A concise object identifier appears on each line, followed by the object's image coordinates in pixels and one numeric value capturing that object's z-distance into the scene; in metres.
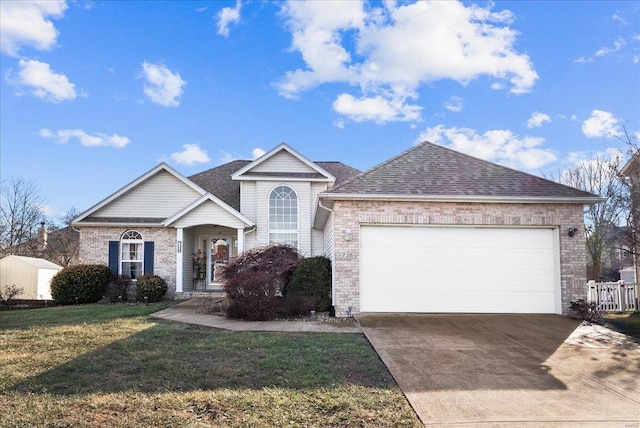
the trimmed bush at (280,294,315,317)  11.62
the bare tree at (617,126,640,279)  12.46
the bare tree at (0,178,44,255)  29.42
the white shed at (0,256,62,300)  19.88
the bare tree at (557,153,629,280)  24.02
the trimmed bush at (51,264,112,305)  16.56
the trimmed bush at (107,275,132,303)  17.20
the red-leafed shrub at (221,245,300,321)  11.09
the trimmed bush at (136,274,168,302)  16.67
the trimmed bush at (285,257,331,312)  12.17
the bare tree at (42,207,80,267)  31.38
